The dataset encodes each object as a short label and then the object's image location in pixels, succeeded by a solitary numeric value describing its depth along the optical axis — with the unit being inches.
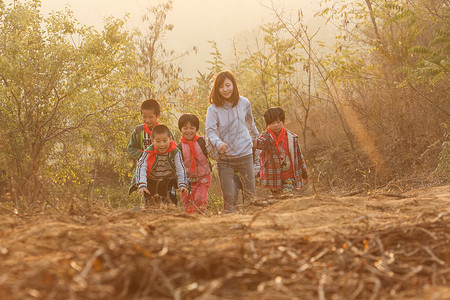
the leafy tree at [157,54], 581.0
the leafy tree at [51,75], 414.9
